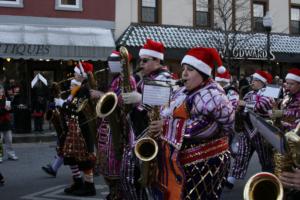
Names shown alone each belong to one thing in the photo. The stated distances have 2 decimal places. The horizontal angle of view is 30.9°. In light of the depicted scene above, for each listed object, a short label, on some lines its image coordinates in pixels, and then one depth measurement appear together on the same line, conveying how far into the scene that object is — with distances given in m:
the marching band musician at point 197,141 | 4.30
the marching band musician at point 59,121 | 7.88
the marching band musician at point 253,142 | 7.70
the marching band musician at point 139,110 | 5.19
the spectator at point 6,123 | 10.77
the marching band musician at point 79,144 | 7.54
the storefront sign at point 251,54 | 22.28
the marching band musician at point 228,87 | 8.62
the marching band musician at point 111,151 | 5.52
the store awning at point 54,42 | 17.86
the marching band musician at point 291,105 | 6.29
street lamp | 17.08
